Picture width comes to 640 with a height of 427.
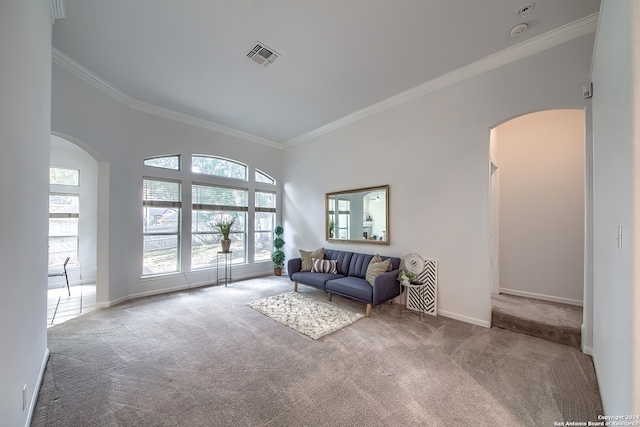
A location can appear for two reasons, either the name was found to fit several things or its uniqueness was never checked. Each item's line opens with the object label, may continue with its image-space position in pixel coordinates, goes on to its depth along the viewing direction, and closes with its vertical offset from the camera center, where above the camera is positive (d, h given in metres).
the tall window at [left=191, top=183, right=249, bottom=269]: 5.01 -0.08
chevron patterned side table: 3.49 -1.08
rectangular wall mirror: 4.20 +0.00
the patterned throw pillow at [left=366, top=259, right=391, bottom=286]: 3.62 -0.82
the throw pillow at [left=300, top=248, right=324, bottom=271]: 4.72 -0.83
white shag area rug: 3.08 -1.43
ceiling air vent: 2.84 +1.96
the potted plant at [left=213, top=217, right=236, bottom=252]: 5.00 -0.36
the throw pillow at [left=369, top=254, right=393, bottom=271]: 3.76 -0.70
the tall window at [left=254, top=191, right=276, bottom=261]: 6.00 -0.23
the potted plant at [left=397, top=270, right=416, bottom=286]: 3.46 -0.89
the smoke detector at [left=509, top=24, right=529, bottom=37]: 2.53 +1.97
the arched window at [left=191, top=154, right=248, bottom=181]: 5.05 +1.06
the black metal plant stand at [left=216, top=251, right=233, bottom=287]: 5.26 -1.16
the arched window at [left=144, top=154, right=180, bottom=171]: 4.46 +1.00
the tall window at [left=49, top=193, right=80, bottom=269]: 5.04 -0.29
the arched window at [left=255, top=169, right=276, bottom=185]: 6.03 +0.94
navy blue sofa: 3.40 -1.05
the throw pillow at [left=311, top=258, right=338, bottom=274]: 4.47 -0.95
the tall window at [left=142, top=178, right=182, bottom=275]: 4.43 -0.20
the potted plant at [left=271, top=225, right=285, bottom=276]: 5.93 -0.99
